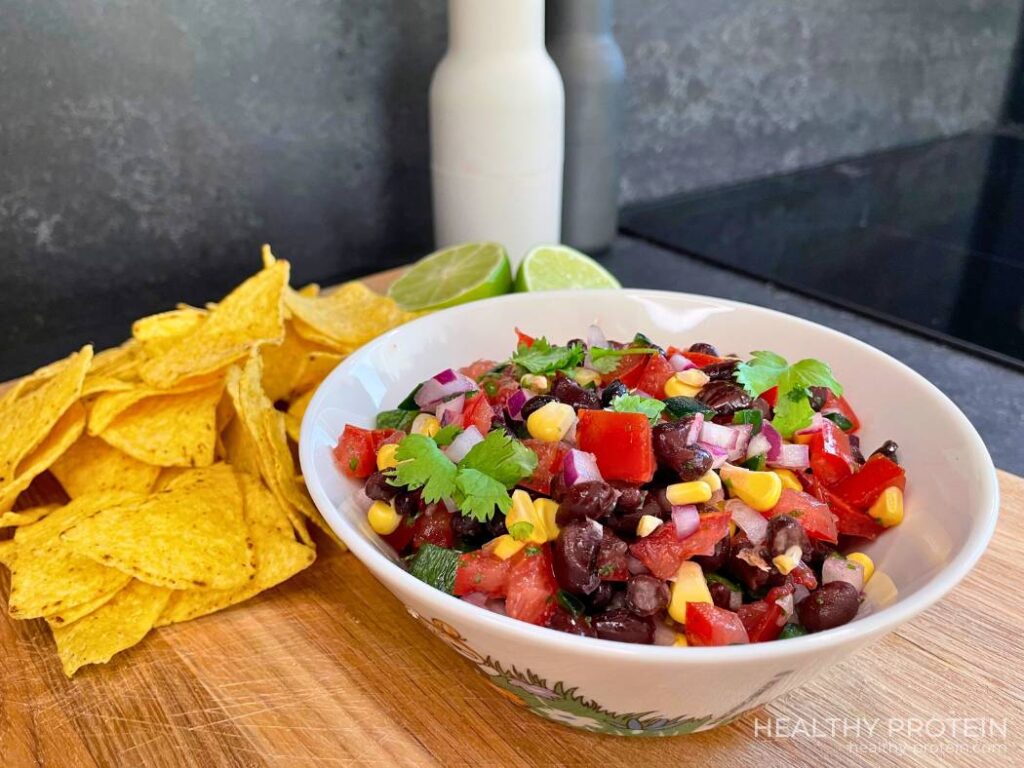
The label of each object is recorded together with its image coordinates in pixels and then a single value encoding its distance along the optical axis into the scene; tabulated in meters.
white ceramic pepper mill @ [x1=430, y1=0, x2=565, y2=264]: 0.38
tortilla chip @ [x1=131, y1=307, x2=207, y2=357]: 0.29
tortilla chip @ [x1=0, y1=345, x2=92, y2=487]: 0.25
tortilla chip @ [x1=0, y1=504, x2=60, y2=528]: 0.24
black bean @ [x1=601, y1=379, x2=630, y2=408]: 0.22
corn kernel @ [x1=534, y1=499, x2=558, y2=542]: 0.19
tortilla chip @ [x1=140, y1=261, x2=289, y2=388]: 0.28
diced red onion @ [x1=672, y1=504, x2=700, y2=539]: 0.19
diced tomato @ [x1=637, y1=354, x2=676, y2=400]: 0.23
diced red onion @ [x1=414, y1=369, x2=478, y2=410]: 0.24
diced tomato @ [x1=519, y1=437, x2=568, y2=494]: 0.20
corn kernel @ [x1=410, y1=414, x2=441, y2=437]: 0.23
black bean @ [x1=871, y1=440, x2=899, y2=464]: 0.22
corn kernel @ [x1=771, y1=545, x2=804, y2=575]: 0.19
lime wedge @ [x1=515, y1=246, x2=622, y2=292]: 0.34
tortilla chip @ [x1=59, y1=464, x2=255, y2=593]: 0.22
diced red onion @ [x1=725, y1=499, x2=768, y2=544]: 0.19
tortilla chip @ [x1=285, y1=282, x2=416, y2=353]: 0.30
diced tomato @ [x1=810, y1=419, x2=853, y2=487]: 0.22
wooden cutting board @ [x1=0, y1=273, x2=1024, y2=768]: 0.20
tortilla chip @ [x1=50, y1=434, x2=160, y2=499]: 0.27
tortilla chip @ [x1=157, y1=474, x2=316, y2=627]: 0.23
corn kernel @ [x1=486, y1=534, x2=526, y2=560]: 0.19
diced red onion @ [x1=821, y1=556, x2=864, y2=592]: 0.20
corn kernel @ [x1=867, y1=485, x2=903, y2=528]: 0.21
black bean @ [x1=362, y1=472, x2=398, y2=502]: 0.21
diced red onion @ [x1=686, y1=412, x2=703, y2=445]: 0.20
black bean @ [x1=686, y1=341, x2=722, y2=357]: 0.25
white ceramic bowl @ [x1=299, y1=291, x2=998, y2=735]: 0.17
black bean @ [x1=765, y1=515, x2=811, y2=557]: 0.19
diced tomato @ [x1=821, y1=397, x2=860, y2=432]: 0.24
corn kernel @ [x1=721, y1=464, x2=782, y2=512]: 0.19
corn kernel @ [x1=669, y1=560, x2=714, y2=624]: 0.18
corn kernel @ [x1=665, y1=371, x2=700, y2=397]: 0.23
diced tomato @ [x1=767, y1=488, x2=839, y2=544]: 0.20
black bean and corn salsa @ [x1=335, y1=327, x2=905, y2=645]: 0.18
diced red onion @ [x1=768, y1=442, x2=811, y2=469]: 0.21
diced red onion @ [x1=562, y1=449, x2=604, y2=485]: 0.19
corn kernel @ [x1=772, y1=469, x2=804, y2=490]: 0.21
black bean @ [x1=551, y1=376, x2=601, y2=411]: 0.22
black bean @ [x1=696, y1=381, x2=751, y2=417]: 0.22
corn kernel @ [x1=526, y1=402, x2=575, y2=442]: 0.21
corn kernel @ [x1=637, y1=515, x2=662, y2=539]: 0.18
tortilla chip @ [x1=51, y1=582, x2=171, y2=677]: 0.22
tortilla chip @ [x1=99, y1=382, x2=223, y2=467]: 0.26
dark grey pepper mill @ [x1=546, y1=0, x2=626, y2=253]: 0.42
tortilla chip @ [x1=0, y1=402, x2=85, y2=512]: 0.24
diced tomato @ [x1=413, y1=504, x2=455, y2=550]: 0.20
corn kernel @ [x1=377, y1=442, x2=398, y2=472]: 0.21
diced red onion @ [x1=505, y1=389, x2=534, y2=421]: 0.22
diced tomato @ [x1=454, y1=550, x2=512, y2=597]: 0.19
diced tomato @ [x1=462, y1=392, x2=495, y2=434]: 0.22
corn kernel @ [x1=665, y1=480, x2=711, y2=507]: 0.19
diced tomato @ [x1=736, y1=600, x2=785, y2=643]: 0.18
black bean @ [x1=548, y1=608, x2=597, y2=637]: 0.18
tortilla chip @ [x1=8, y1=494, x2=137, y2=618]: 0.22
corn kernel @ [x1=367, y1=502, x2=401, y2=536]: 0.21
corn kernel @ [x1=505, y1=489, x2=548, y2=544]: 0.19
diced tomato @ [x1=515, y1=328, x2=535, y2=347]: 0.27
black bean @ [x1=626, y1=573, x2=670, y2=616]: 0.18
